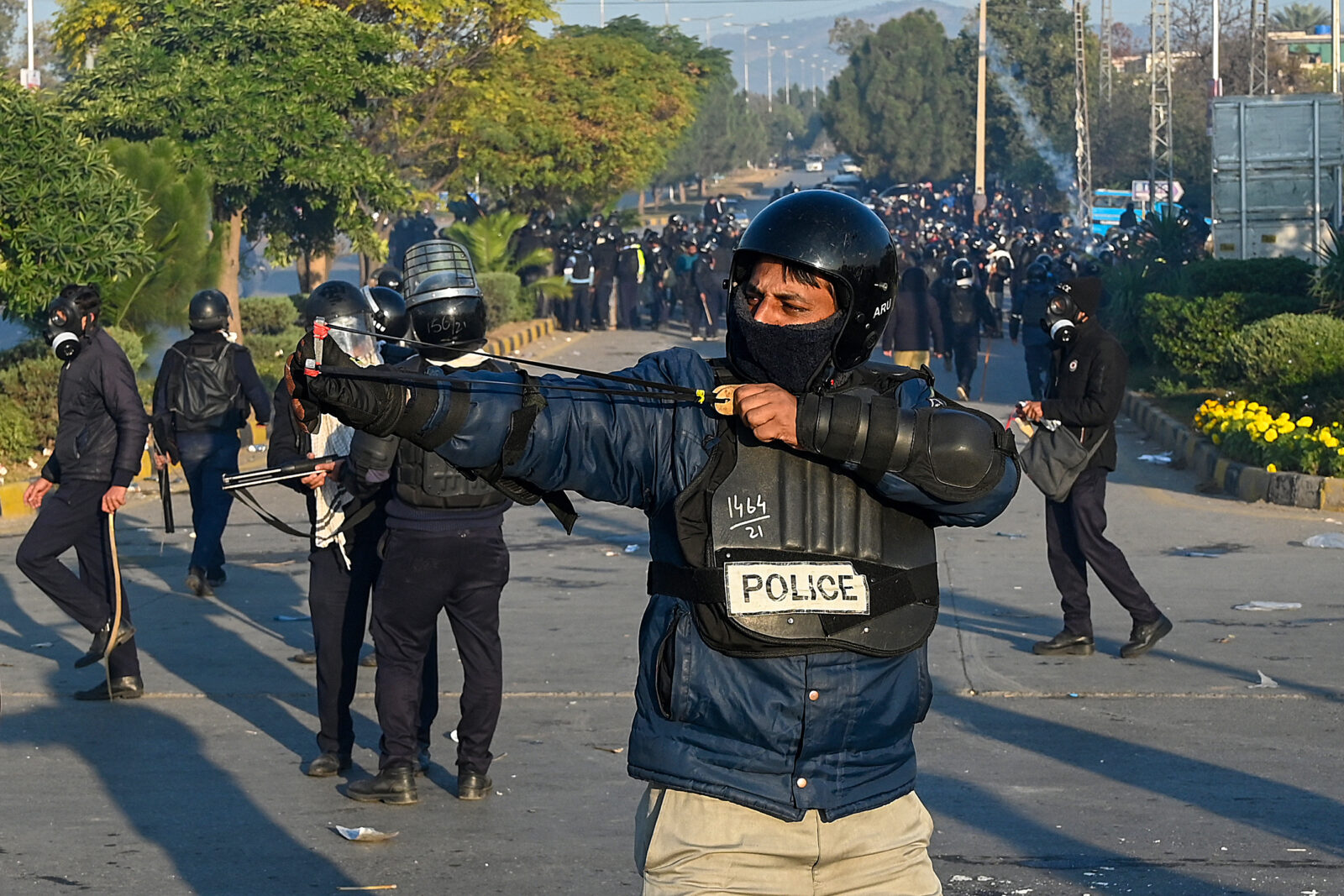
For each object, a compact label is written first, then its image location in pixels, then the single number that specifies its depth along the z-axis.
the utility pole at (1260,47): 42.09
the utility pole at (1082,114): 57.28
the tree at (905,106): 83.06
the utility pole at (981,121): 57.88
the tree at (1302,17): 133.50
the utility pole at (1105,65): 68.44
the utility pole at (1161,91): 44.34
